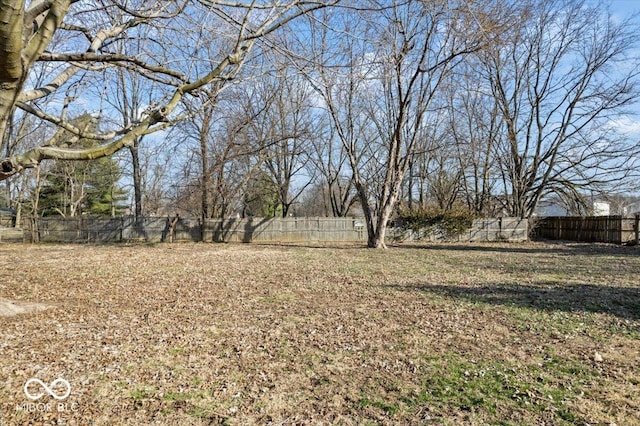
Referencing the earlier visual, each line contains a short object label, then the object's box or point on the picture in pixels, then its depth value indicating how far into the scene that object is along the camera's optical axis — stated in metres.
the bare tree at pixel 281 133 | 20.67
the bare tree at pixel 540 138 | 20.44
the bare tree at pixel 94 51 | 2.25
